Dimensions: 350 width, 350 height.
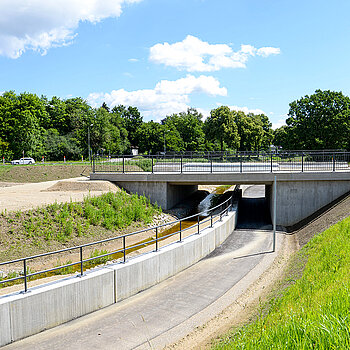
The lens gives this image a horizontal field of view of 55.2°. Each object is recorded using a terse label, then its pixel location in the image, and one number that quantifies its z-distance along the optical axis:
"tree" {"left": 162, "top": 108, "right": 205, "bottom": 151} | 81.94
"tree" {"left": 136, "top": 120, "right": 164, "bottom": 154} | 82.23
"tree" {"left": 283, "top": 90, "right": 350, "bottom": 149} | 51.47
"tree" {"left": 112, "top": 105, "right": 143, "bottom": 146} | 104.28
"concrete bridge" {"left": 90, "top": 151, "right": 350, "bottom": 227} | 22.50
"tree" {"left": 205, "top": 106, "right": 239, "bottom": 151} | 60.62
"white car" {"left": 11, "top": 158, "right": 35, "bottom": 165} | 51.24
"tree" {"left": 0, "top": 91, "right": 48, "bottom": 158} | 58.53
